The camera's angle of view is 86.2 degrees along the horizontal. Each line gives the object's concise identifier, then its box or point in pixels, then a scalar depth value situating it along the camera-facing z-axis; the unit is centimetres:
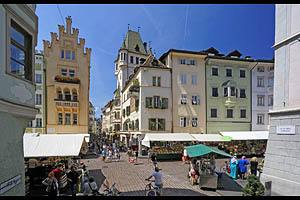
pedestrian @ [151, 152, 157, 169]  1512
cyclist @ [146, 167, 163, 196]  756
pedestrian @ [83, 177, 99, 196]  653
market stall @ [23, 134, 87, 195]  913
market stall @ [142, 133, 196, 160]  1838
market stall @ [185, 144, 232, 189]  909
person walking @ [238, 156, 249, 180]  1098
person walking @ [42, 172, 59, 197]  704
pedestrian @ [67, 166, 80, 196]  851
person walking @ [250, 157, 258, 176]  1120
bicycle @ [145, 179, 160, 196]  684
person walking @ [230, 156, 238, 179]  1116
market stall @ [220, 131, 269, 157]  2062
